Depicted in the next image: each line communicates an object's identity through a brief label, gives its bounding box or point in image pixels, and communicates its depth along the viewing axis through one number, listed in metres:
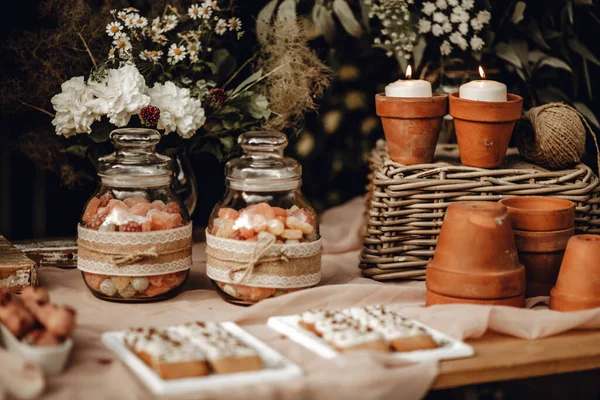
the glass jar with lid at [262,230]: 1.53
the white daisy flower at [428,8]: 1.79
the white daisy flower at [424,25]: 1.79
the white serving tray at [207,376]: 1.29
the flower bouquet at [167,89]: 1.62
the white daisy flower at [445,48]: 1.79
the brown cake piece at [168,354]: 1.30
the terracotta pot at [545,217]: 1.54
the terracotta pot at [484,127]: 1.59
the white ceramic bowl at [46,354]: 1.31
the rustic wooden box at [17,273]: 1.56
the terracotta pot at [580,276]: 1.49
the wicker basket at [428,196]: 1.61
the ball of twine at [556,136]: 1.63
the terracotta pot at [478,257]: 1.48
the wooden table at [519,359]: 1.37
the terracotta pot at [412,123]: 1.61
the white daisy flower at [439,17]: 1.78
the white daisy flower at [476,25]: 1.79
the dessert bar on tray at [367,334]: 1.37
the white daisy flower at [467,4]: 1.78
